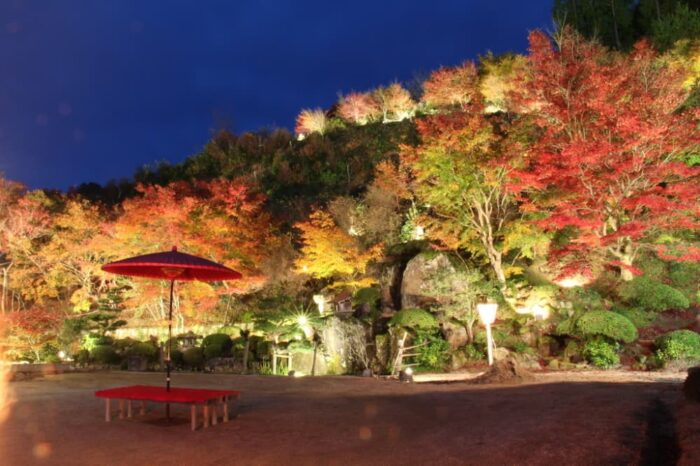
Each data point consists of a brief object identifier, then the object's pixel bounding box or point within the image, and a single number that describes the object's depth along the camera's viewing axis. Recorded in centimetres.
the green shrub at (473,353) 1409
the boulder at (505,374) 991
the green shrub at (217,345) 1691
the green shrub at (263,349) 1634
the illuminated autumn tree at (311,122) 4003
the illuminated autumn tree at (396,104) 3819
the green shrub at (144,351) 1758
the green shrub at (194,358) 1686
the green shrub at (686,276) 1554
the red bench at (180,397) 635
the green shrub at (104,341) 1828
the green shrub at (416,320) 1472
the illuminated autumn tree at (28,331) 1673
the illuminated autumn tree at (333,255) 1814
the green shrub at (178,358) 1703
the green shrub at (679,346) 1173
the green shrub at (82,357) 1759
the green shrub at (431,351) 1414
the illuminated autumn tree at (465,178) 1544
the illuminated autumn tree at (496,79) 3128
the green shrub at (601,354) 1246
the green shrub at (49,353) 1775
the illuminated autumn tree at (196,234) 1722
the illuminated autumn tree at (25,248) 2034
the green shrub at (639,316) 1412
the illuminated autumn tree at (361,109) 3941
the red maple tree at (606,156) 1380
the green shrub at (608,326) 1269
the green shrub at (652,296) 1450
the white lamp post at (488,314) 1143
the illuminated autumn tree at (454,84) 3256
